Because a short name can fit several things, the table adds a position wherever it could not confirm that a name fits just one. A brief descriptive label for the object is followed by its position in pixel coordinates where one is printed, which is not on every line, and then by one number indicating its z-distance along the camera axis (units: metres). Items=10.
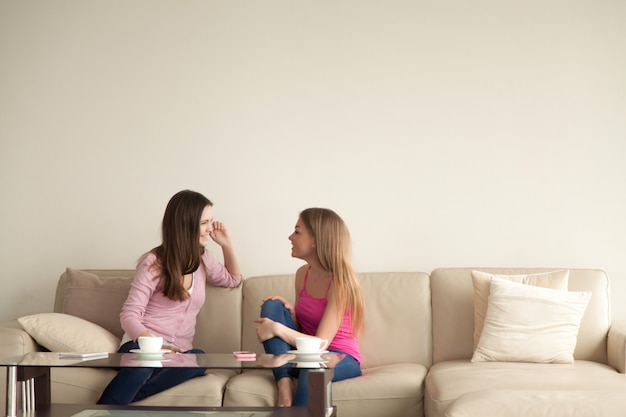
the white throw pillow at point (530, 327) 3.41
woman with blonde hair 3.25
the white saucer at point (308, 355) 2.53
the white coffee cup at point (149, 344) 2.61
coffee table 2.35
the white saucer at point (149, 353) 2.60
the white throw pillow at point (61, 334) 3.25
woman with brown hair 3.43
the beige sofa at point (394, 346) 3.06
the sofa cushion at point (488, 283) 3.56
